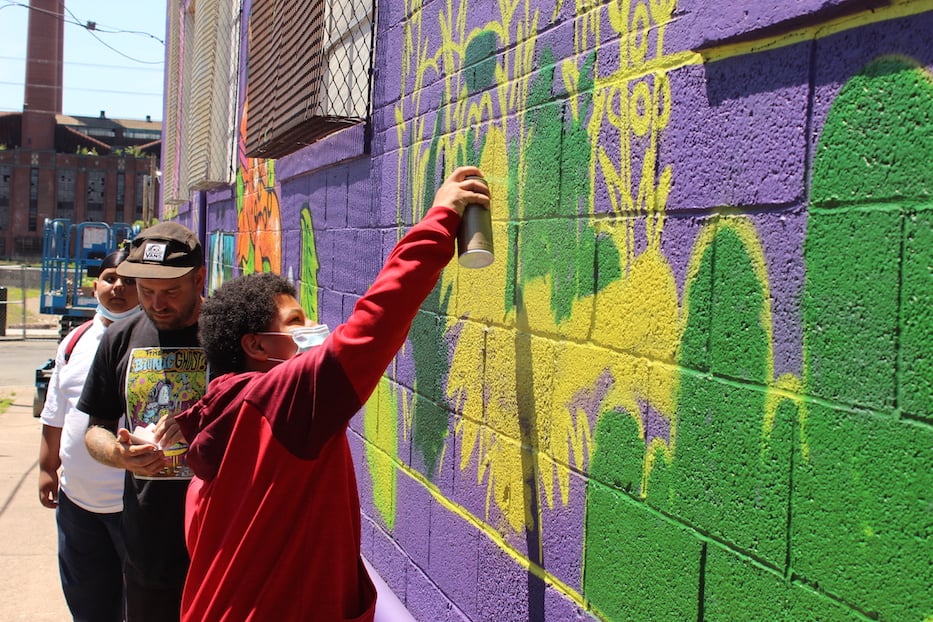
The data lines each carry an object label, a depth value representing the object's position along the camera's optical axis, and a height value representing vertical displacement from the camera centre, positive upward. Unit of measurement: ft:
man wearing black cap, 10.91 -1.76
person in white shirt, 12.76 -3.53
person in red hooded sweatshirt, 6.89 -1.61
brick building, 210.18 +20.12
